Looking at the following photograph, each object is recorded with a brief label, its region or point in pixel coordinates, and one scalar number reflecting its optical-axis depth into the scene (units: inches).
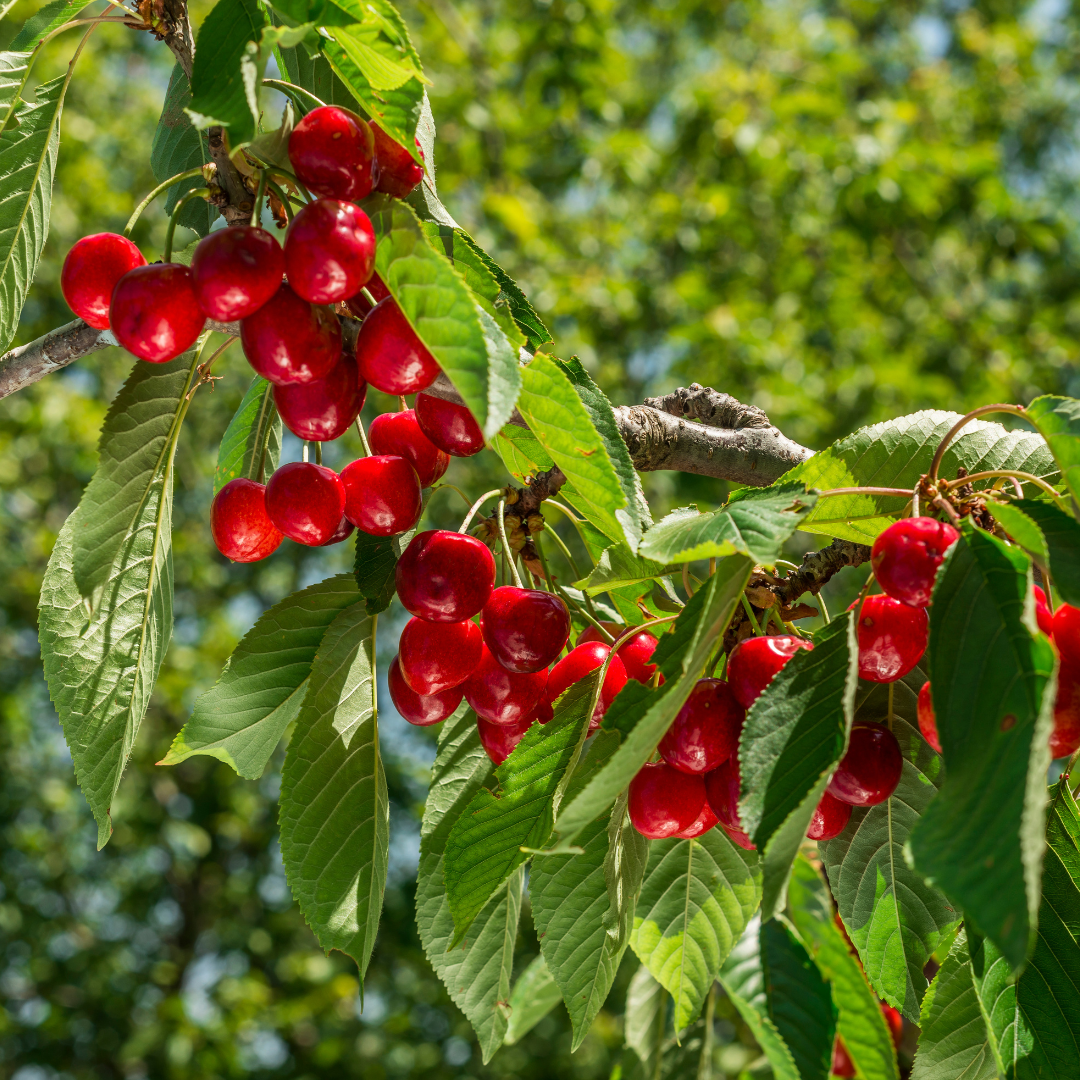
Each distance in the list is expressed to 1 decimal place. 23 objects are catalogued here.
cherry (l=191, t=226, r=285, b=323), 42.9
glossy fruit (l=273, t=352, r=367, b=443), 44.4
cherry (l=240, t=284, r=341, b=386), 43.3
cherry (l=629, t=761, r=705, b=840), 43.7
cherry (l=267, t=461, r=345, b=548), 45.0
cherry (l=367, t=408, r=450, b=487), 46.2
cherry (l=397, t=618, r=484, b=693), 45.1
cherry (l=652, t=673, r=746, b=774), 43.3
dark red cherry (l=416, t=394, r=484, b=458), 45.1
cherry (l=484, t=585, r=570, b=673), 44.6
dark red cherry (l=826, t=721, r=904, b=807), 43.3
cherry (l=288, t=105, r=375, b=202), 43.2
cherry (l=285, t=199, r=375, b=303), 42.5
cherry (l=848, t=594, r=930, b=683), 42.9
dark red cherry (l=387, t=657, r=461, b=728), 45.9
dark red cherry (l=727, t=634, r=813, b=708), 43.2
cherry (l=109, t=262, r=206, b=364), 43.5
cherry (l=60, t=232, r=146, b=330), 44.8
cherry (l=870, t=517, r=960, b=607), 42.1
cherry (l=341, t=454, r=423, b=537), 45.1
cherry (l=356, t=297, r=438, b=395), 43.1
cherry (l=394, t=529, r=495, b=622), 44.7
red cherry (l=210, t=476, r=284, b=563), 46.1
